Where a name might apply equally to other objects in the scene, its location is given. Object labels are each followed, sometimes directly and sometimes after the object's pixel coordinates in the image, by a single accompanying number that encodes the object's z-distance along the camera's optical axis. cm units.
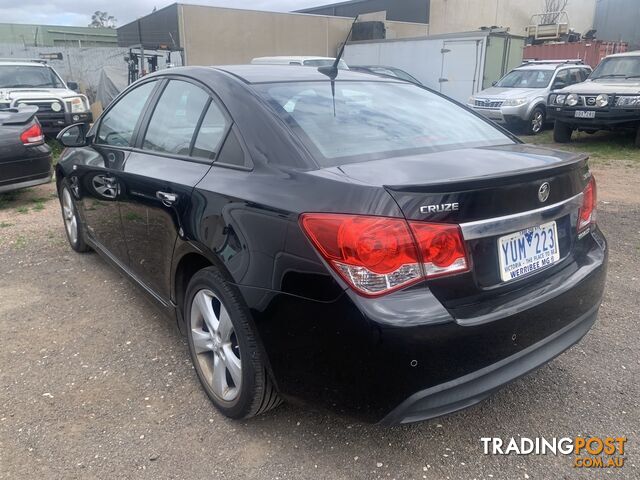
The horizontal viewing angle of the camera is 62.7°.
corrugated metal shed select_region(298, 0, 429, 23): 3181
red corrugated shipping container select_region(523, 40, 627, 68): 1883
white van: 1229
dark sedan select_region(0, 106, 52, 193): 584
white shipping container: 1592
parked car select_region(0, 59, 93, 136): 988
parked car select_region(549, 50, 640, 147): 950
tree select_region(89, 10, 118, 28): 9125
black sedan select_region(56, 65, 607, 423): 178
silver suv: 1219
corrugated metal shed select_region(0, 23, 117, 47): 3816
